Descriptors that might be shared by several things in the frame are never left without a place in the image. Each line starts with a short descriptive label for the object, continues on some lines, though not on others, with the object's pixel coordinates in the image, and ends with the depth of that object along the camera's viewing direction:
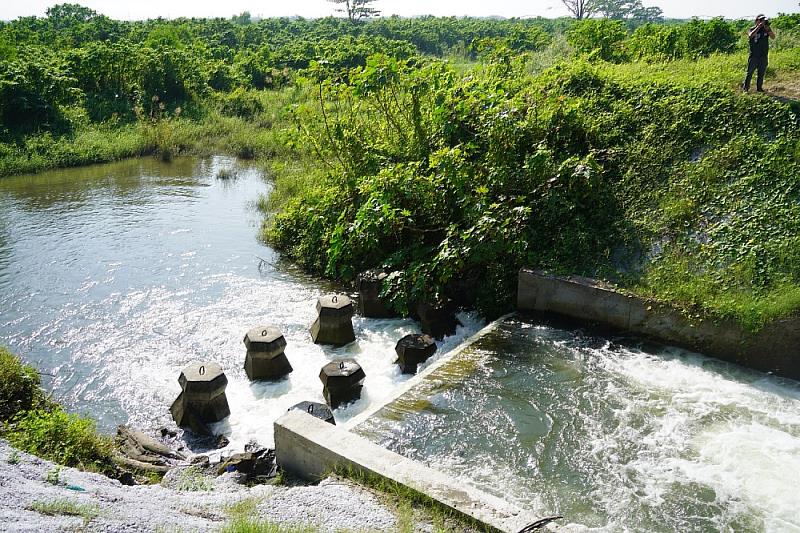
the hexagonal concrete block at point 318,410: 6.84
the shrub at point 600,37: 16.61
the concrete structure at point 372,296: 10.01
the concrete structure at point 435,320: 9.30
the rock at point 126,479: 6.07
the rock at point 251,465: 6.31
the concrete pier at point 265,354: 8.26
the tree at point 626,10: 80.44
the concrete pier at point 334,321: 9.05
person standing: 10.99
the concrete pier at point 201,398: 7.39
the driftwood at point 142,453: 6.48
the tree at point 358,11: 66.88
